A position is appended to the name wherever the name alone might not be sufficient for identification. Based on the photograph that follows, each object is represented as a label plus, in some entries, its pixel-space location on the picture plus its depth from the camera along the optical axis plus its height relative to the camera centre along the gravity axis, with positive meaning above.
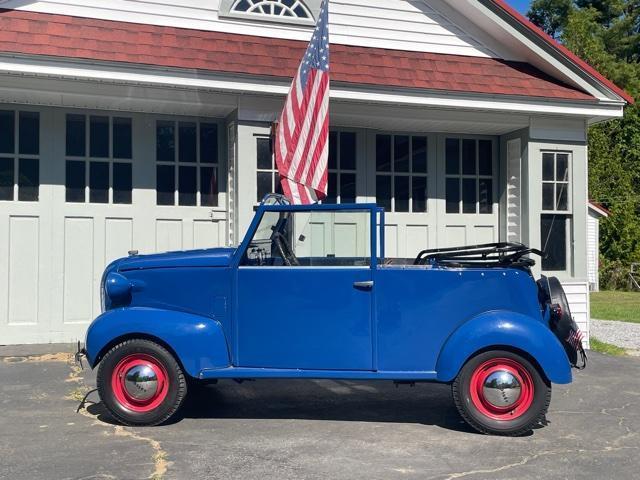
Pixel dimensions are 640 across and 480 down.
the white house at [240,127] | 8.23 +1.59
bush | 25.48 -1.03
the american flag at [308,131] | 6.89 +1.13
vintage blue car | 5.29 -0.63
